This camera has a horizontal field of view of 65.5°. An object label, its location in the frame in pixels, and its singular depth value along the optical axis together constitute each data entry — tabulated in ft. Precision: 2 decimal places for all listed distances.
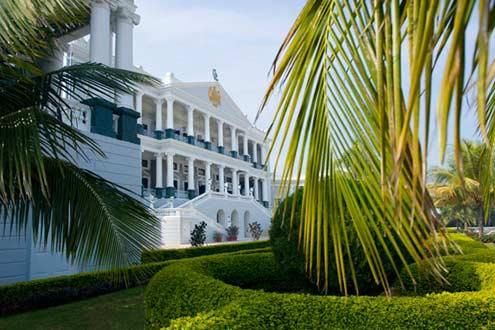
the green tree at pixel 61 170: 11.53
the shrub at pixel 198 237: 56.95
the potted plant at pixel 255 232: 80.96
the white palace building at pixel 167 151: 28.71
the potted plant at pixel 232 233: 82.46
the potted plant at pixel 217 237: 79.05
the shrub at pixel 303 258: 15.33
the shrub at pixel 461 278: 15.58
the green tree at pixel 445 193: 65.73
